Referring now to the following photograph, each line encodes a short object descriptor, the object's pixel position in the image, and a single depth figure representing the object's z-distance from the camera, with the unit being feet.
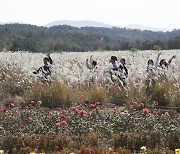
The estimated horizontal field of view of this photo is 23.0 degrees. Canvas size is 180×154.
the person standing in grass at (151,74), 36.83
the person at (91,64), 41.47
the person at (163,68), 38.13
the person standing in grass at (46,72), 38.52
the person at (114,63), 41.02
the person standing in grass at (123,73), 37.63
